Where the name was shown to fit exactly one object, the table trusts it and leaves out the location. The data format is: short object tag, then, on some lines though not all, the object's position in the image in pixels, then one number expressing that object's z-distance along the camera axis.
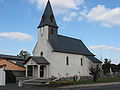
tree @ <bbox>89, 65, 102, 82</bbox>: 17.14
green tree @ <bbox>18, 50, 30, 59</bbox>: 49.51
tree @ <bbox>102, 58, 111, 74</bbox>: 35.53
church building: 23.87
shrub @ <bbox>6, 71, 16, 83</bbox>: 16.20
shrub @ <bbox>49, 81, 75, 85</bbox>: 14.30
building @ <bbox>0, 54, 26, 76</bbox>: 24.66
